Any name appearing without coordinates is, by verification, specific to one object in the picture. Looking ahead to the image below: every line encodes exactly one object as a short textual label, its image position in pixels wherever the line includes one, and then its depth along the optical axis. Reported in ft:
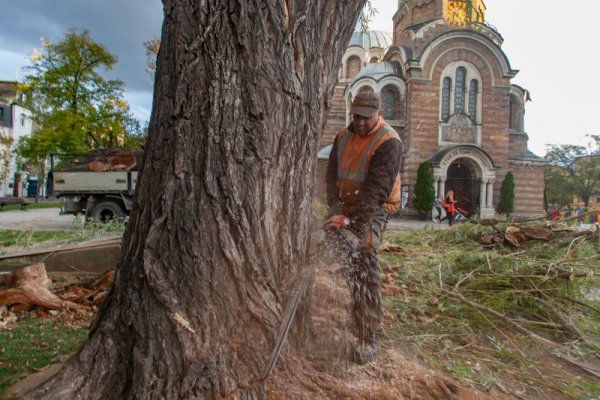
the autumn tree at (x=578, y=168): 122.83
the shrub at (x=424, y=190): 69.36
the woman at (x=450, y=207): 55.71
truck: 37.37
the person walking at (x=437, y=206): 67.10
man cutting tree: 9.07
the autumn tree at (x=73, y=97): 66.90
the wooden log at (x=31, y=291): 11.34
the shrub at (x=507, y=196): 74.54
